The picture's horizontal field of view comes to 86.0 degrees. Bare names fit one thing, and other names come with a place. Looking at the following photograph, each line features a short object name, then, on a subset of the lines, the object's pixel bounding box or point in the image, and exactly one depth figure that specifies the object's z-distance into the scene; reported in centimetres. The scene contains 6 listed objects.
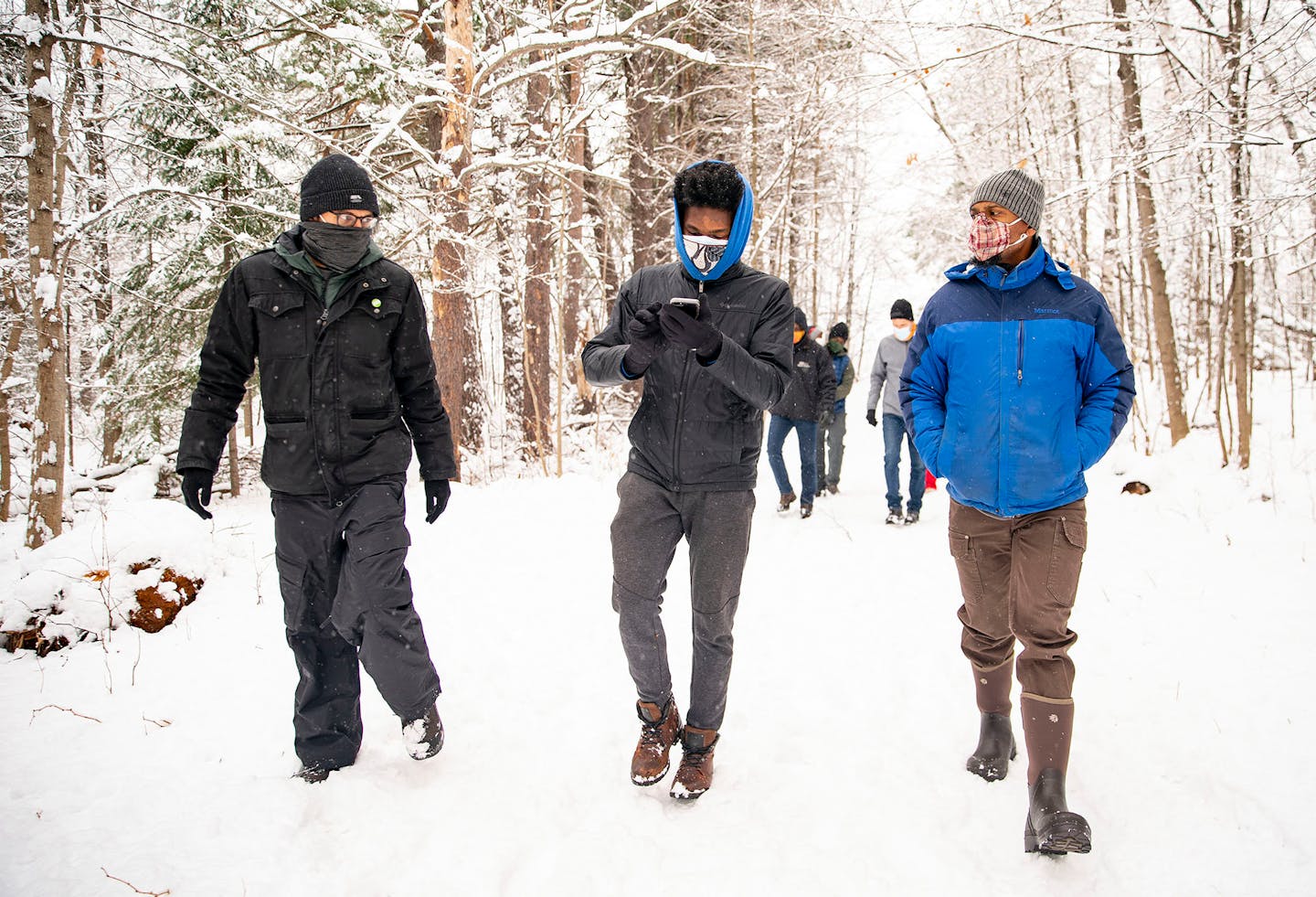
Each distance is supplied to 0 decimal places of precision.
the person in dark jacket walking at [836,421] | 881
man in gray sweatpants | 261
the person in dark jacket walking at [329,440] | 264
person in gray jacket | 742
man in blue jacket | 245
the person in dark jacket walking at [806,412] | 754
